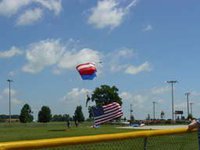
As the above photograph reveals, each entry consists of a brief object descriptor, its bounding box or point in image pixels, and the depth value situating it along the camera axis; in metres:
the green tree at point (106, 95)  119.19
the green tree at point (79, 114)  142.70
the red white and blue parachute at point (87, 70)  31.41
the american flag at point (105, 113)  26.33
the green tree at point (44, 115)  144.88
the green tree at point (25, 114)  142.25
